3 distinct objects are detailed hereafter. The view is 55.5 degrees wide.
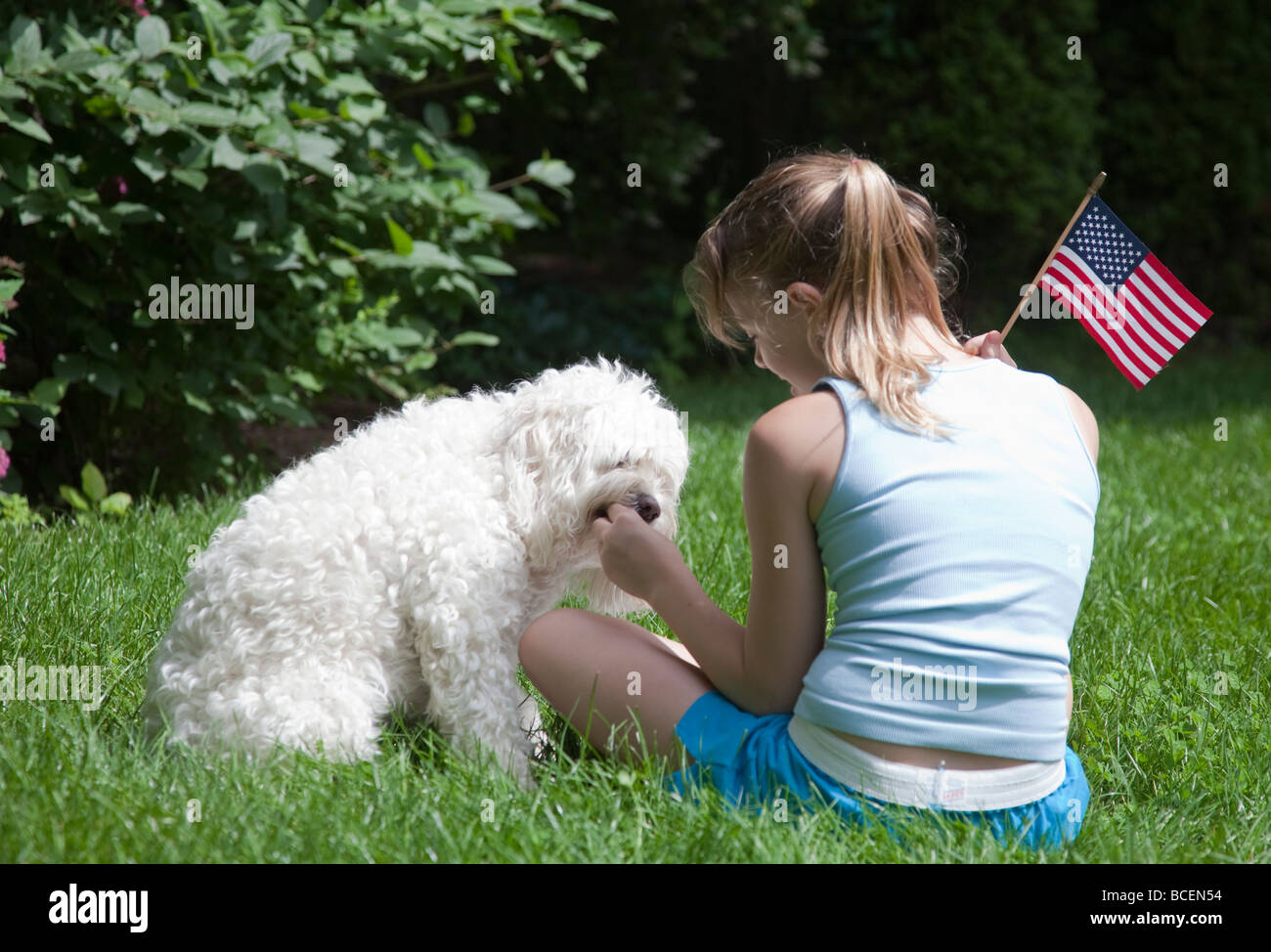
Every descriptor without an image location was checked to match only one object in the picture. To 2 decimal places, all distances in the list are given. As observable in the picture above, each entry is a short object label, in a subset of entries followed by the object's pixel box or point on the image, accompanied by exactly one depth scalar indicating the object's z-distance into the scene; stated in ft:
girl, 6.57
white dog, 7.64
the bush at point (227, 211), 12.49
